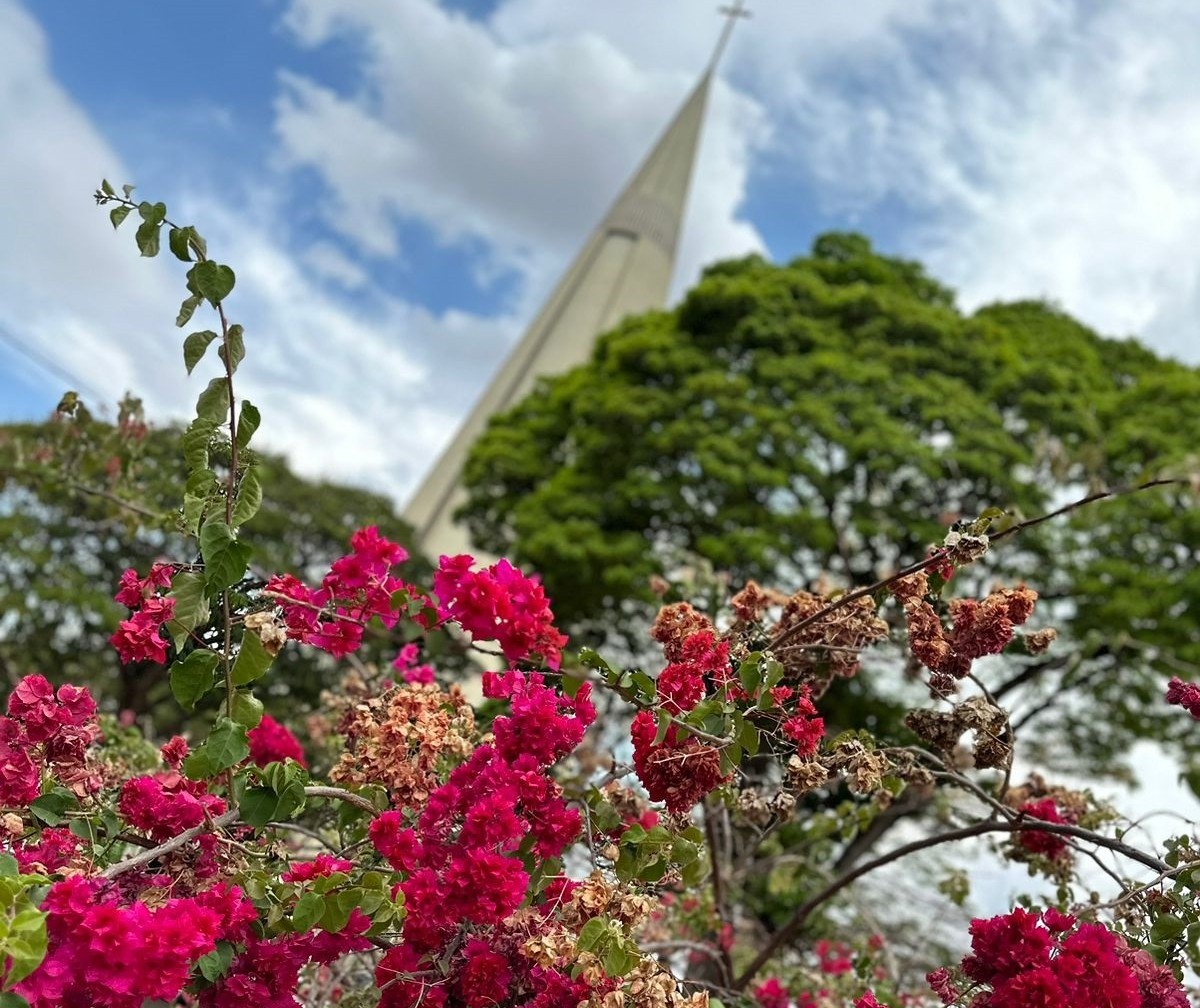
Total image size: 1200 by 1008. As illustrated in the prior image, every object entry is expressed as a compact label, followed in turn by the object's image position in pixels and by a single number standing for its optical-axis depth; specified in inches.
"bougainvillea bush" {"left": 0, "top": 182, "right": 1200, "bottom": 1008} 59.4
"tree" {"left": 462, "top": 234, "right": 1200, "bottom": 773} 351.6
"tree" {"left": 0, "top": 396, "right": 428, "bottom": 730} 422.3
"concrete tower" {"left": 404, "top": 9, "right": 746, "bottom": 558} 801.6
